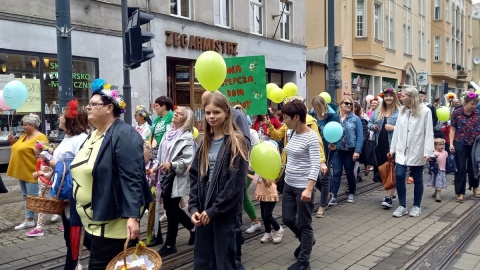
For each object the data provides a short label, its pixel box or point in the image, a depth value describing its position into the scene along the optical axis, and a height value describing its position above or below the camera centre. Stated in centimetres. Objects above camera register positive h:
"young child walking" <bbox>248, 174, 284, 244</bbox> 562 -113
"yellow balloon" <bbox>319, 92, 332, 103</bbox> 956 +32
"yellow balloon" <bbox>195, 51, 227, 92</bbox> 466 +44
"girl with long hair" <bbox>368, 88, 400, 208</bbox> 795 -23
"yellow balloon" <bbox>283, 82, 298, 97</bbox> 790 +38
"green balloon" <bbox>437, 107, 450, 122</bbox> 992 -9
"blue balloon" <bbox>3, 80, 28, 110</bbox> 649 +32
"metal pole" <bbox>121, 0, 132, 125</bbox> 760 +55
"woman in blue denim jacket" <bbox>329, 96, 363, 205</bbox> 767 -56
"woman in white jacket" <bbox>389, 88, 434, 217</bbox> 698 -50
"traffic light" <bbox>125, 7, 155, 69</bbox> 725 +120
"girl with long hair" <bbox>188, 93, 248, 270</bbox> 348 -60
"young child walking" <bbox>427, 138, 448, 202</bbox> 838 -116
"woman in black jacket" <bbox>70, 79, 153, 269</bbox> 316 -48
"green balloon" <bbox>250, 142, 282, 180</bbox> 404 -42
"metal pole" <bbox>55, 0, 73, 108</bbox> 686 +97
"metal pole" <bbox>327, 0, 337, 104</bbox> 1226 +155
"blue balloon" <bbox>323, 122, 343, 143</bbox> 645 -27
